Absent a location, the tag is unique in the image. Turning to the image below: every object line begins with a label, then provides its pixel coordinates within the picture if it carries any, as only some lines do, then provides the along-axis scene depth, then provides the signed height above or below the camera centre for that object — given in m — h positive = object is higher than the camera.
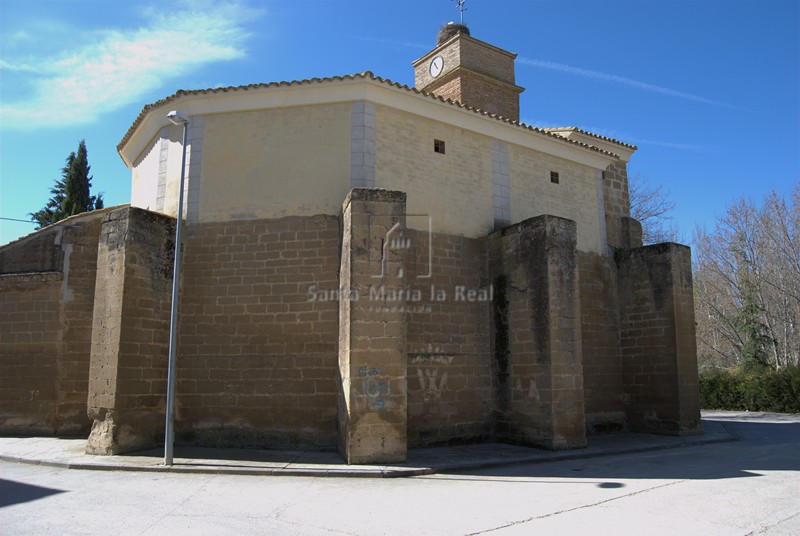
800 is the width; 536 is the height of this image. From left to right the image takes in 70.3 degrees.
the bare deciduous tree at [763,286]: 23.23 +2.74
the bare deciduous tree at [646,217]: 26.36 +6.13
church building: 9.14 +0.98
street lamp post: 8.17 +0.10
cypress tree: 24.52 +6.75
